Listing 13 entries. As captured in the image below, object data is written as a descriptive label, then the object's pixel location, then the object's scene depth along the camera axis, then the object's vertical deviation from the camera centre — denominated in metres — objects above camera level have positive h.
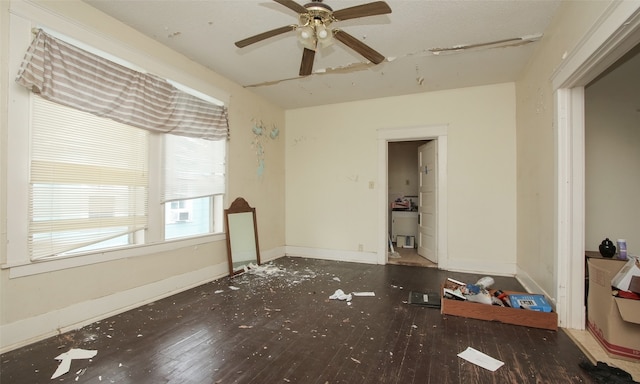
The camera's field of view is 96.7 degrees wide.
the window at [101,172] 2.10 +0.20
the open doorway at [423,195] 4.25 -0.02
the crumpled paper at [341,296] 2.98 -1.09
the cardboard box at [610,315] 1.83 -0.84
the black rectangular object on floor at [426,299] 2.80 -1.08
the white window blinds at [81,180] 2.15 +0.11
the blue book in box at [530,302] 2.43 -0.96
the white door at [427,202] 4.43 -0.15
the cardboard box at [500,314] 2.29 -1.03
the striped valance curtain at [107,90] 2.10 +0.93
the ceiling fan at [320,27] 1.91 +1.24
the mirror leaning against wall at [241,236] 3.87 -0.61
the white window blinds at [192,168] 3.16 +0.32
